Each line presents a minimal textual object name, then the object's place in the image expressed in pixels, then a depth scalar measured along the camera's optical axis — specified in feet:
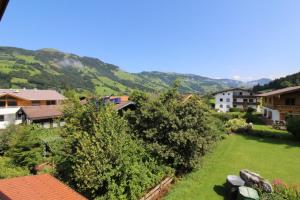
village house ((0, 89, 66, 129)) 94.35
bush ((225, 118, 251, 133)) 79.10
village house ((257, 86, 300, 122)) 88.01
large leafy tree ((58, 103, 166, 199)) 29.63
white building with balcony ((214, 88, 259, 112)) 162.45
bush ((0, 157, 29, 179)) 37.55
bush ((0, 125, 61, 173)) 46.11
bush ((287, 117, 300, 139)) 64.11
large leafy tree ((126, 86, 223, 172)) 41.53
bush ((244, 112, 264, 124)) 100.39
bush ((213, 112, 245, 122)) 95.19
